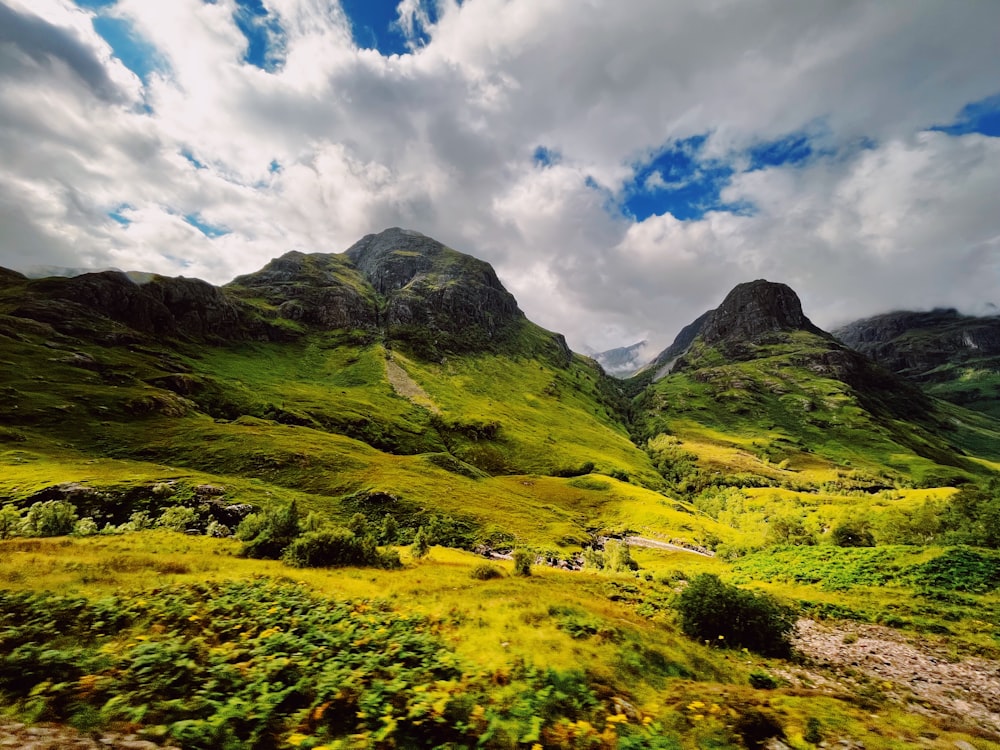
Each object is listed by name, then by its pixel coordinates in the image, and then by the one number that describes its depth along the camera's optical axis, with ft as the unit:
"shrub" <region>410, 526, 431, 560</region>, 175.42
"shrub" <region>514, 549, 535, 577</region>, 139.85
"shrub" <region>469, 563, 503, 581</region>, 125.59
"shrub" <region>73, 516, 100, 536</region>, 128.28
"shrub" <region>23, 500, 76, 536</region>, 135.23
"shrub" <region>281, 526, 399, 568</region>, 114.32
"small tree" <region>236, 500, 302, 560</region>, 121.60
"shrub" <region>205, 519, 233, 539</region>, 204.84
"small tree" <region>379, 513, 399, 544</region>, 266.77
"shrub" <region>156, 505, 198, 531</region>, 204.05
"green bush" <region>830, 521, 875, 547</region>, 182.95
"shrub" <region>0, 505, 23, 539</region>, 130.21
